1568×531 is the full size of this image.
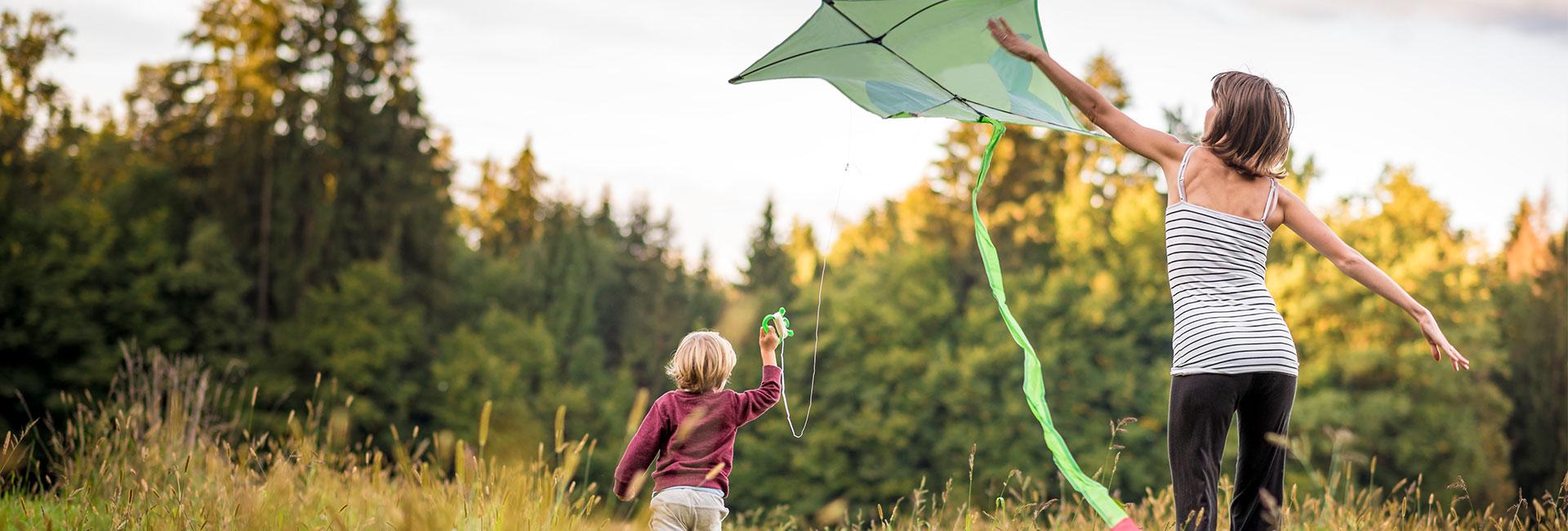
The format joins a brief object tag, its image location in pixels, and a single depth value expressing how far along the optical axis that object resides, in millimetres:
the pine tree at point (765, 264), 40969
